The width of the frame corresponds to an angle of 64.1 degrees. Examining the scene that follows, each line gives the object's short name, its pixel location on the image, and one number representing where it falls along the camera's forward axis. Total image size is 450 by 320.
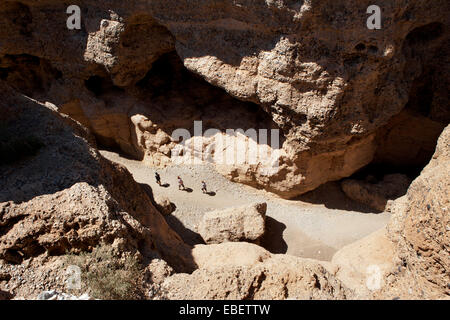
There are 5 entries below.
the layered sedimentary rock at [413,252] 5.78
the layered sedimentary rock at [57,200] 5.54
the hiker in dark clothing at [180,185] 12.65
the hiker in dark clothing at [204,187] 12.63
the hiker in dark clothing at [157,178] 12.75
